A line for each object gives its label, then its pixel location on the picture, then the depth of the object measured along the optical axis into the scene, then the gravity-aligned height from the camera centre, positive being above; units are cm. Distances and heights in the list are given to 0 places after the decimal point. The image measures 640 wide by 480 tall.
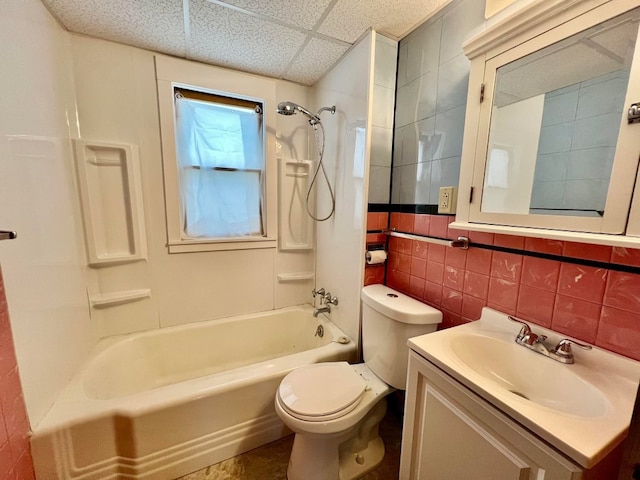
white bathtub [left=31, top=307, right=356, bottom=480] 109 -101
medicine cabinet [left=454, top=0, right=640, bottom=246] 72 +27
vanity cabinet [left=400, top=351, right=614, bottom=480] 61 -65
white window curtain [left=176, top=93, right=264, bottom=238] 173 +22
